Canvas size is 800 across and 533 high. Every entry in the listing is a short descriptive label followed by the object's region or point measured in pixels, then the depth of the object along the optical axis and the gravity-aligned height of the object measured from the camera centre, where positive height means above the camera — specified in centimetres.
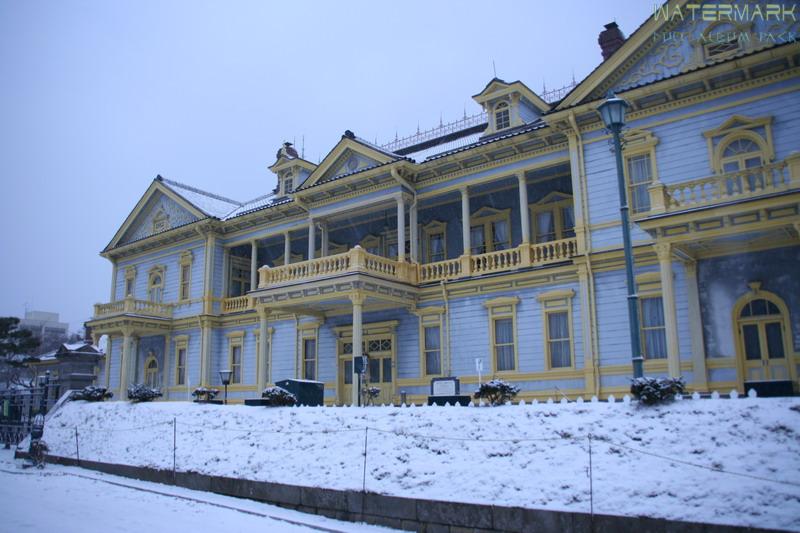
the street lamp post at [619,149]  1184 +419
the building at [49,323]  11760 +1241
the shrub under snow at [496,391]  1418 -40
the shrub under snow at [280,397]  1748 -55
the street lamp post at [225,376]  2272 +5
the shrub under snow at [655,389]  1076 -32
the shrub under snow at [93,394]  2562 -56
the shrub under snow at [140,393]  2280 -49
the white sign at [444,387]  1764 -35
